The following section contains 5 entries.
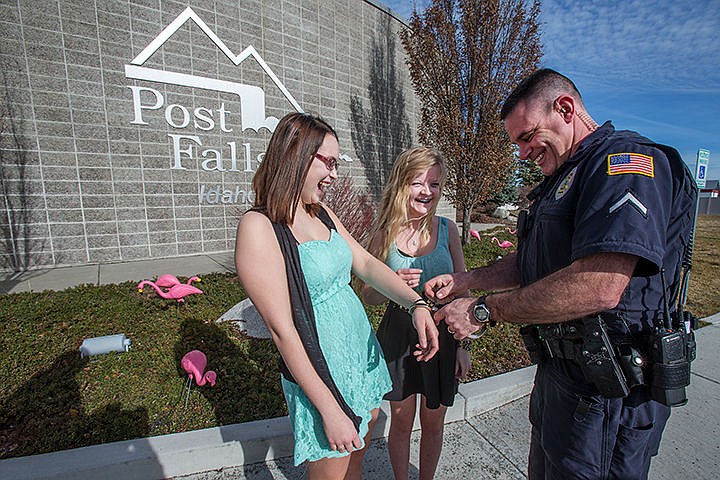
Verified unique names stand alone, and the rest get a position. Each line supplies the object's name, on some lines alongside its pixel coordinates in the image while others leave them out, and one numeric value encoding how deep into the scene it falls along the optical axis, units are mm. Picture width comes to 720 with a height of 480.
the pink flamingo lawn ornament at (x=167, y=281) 4195
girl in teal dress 1310
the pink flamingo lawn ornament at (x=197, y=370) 2783
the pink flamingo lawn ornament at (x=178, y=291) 4023
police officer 1142
